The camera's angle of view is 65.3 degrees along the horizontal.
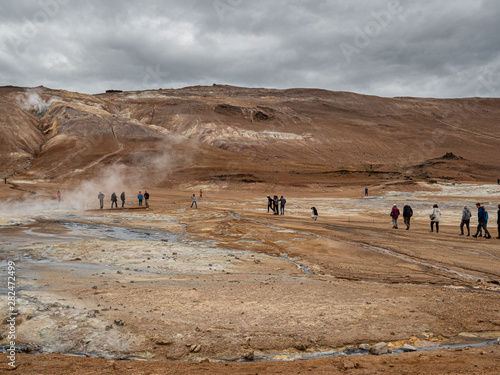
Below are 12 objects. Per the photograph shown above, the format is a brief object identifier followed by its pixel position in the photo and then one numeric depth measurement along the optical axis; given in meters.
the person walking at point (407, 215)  21.75
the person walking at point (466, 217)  18.86
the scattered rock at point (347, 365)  5.36
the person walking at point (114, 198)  33.71
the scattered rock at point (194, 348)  6.11
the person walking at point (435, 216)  20.17
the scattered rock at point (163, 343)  6.30
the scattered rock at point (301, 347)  6.24
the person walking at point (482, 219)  18.00
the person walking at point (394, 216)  22.01
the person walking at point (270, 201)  30.46
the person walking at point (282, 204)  29.29
